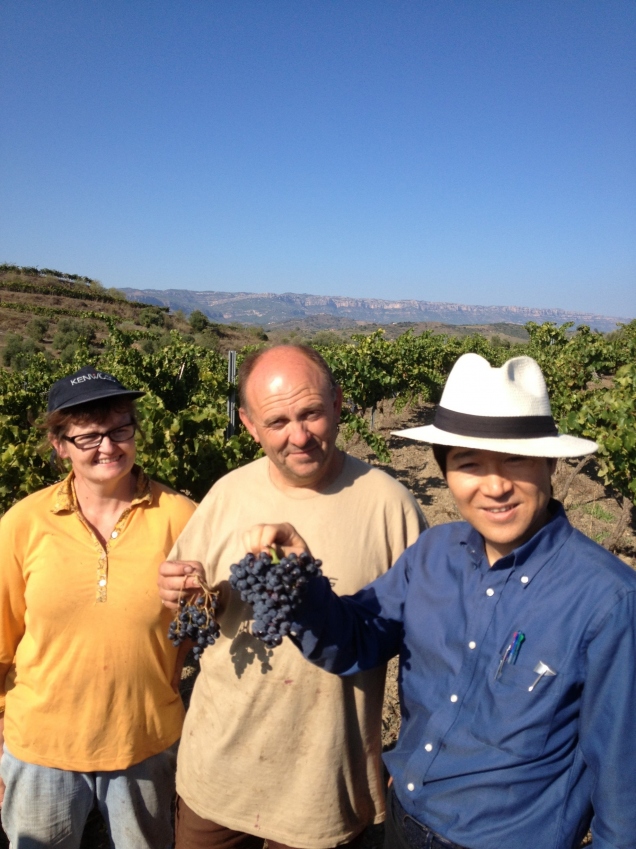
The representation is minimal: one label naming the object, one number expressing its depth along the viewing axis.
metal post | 6.13
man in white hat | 1.25
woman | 2.02
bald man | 1.80
